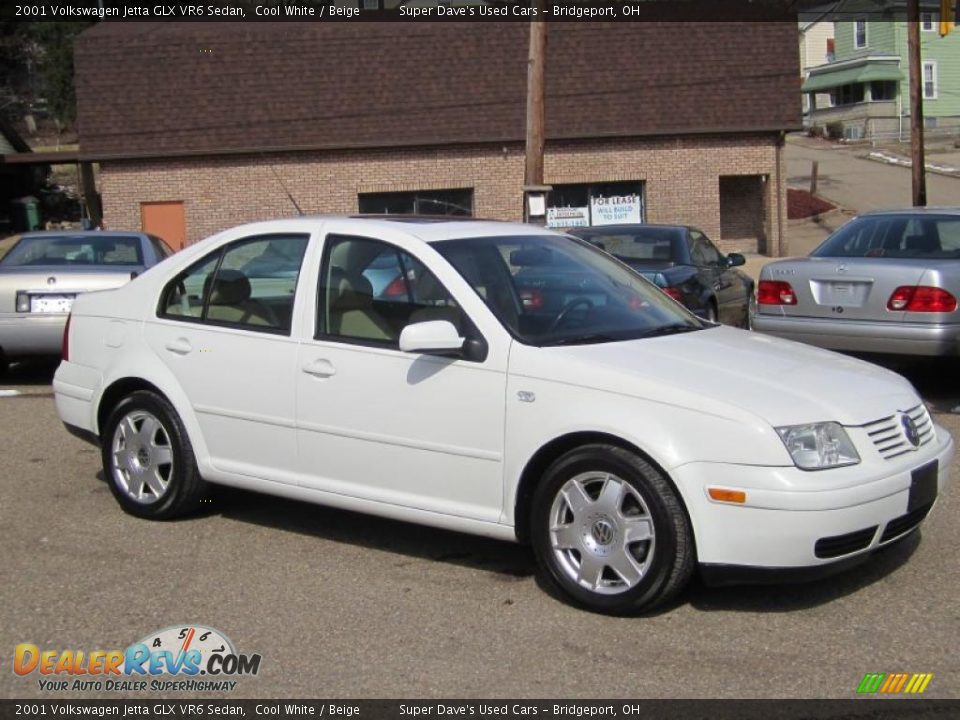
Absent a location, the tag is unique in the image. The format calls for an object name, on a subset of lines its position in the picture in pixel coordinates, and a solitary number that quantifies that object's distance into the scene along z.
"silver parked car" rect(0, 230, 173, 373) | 10.68
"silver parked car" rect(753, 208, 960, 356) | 8.96
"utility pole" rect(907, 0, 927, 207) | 24.64
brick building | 29.94
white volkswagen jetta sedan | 4.63
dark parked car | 12.19
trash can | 37.69
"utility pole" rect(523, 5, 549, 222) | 16.22
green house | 56.53
